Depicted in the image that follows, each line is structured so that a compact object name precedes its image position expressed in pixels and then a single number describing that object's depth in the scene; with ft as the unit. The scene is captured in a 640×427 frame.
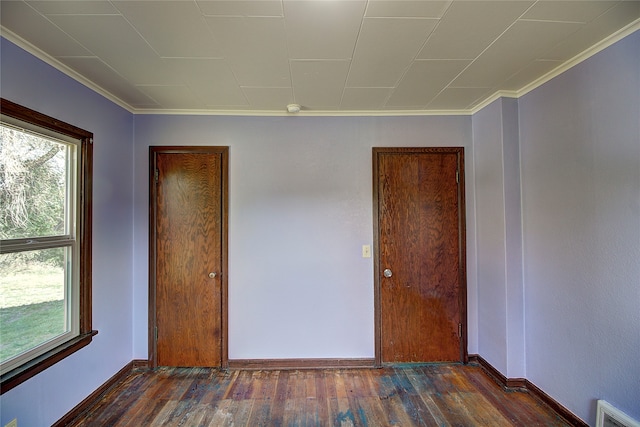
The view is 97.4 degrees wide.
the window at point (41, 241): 5.15
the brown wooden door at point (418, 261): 8.70
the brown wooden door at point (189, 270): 8.48
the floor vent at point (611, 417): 5.02
